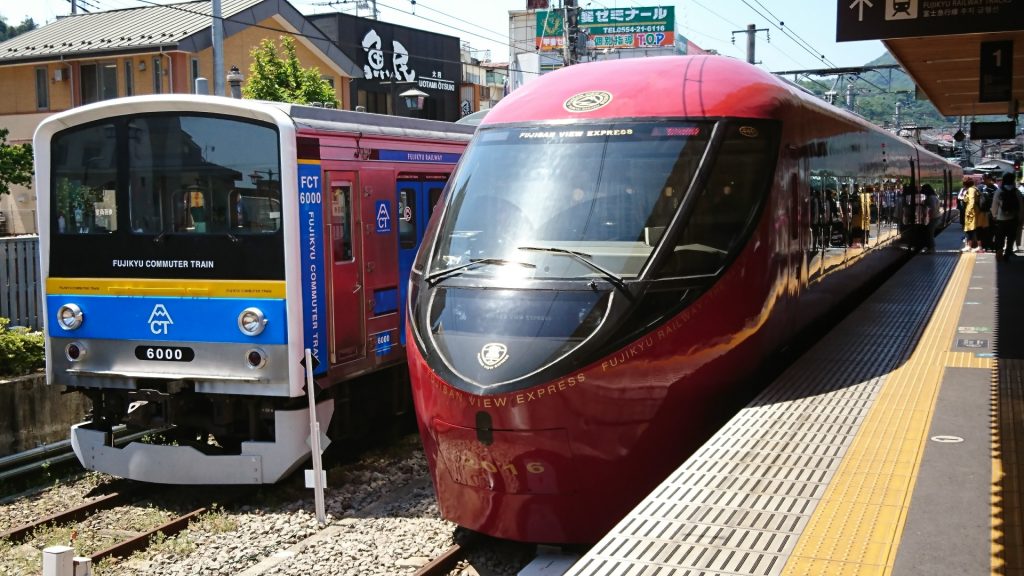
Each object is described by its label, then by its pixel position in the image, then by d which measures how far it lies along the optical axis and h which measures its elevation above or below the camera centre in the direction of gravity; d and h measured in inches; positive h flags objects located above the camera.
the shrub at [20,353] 414.0 -53.3
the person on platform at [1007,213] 725.3 -8.0
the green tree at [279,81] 954.7 +123.2
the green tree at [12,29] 3321.9 +614.2
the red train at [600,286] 244.1 -19.2
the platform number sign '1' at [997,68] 460.1 +58.9
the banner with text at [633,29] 2669.8 +455.3
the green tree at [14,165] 723.4 +37.5
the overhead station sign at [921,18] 345.1 +61.9
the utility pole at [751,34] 1224.3 +200.3
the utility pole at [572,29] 1063.6 +184.2
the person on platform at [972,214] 852.0 -9.7
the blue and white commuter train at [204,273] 334.3 -19.1
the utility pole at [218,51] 781.3 +124.4
